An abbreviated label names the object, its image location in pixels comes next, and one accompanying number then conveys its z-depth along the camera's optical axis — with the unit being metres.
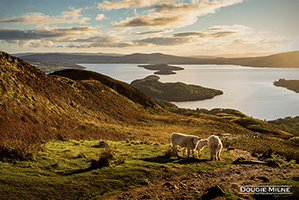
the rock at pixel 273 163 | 16.65
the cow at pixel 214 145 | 16.20
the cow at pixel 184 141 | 16.13
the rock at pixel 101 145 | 16.62
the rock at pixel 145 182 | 10.60
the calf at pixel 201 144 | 16.98
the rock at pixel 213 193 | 9.40
